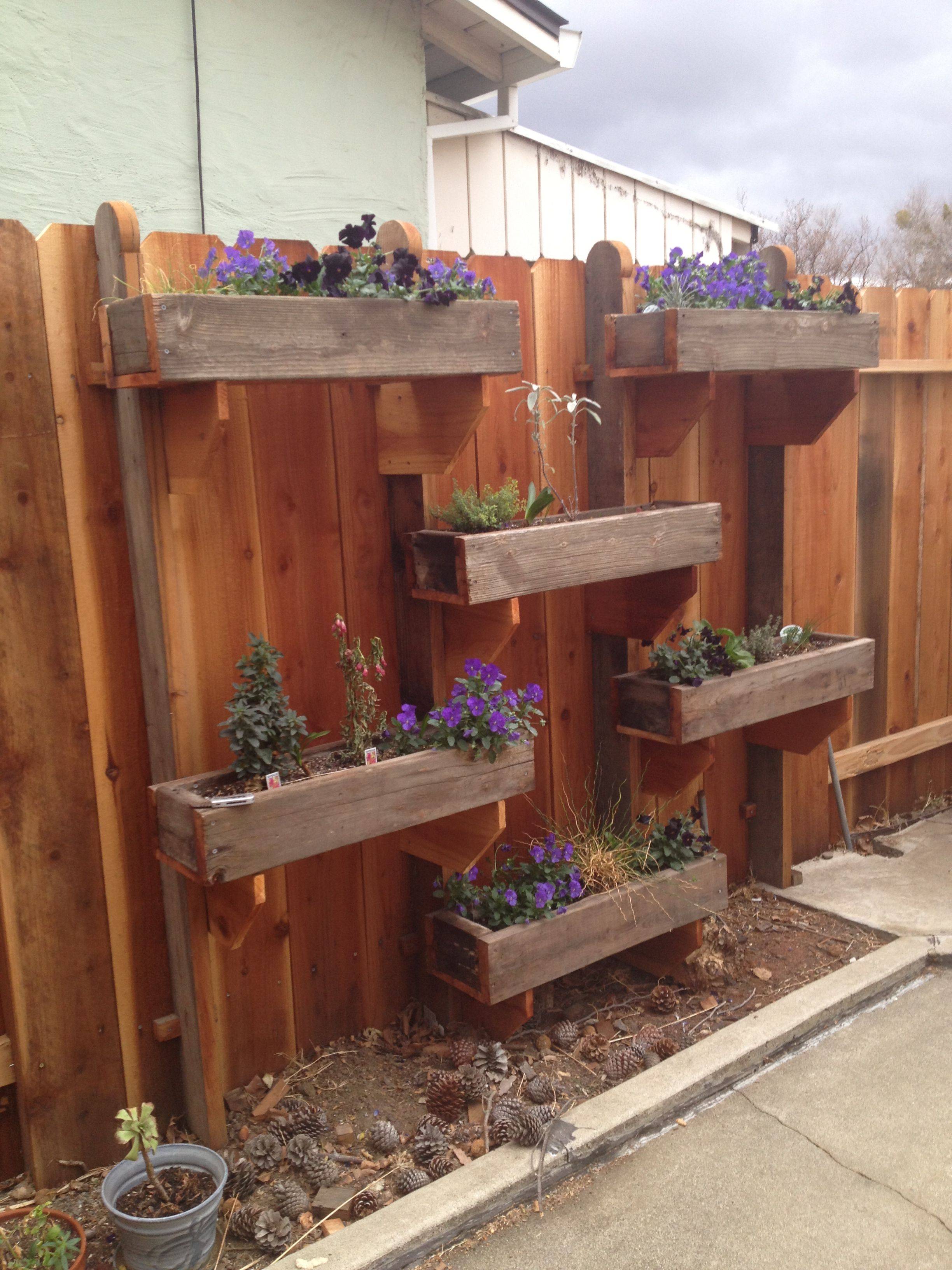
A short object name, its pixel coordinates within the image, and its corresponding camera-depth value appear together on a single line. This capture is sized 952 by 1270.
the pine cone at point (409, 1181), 2.31
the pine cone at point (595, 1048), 2.85
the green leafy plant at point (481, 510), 2.60
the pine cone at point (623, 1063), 2.75
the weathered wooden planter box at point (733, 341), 2.77
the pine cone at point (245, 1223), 2.20
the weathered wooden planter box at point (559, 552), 2.44
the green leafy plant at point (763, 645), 3.34
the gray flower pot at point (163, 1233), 2.06
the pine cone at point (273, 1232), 2.17
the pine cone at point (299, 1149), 2.40
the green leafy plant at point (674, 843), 3.12
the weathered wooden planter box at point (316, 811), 2.12
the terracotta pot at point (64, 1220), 2.01
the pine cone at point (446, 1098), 2.56
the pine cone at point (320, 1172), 2.36
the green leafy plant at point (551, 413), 2.87
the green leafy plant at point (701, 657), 3.08
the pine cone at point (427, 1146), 2.40
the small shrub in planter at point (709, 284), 2.91
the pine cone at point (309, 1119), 2.50
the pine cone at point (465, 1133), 2.48
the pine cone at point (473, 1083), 2.62
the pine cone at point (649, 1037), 2.89
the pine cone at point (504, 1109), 2.48
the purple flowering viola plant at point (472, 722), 2.50
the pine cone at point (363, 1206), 2.25
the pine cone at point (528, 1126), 2.40
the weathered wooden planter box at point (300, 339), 1.95
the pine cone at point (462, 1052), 2.74
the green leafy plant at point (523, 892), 2.79
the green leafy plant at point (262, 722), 2.27
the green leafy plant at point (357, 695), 2.48
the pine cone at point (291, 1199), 2.26
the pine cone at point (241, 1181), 2.33
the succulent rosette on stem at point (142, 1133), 2.05
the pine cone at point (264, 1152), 2.42
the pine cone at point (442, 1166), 2.37
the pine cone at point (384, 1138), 2.46
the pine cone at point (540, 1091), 2.62
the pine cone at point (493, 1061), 2.74
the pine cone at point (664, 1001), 3.08
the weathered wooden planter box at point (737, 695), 3.02
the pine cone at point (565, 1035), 2.91
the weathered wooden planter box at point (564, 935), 2.69
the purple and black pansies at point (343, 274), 2.12
